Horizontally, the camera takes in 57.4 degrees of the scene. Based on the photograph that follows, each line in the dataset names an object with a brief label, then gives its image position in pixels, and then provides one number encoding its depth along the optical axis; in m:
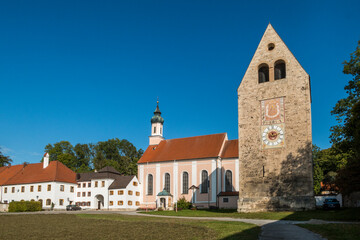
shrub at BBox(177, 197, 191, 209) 48.50
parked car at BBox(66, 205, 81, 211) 53.75
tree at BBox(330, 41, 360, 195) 20.83
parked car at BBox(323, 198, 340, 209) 32.53
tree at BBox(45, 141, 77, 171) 80.81
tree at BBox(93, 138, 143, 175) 93.31
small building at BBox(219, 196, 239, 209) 45.83
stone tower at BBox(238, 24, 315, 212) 29.01
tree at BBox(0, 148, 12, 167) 68.06
